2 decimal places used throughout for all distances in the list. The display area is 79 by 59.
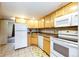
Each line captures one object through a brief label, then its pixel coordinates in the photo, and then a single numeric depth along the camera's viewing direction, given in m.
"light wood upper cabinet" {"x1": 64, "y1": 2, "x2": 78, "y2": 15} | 1.03
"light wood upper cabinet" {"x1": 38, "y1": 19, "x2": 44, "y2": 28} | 2.80
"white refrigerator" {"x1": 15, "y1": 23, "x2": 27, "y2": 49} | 2.54
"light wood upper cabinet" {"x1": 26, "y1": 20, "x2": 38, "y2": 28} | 3.18
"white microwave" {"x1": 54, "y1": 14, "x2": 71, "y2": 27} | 1.10
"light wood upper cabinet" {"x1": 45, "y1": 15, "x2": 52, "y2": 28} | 2.11
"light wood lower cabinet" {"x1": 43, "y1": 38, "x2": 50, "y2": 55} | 1.86
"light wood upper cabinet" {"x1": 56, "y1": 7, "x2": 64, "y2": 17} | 1.38
